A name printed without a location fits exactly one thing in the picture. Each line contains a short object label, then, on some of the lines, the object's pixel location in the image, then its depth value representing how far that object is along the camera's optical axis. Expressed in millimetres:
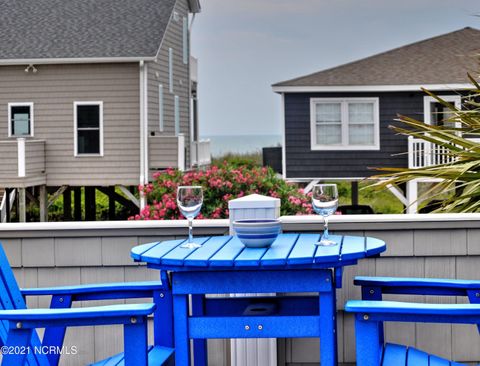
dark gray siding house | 22609
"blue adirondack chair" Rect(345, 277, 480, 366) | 3436
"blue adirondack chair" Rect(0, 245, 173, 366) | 3504
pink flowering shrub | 12164
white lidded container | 4594
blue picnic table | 3639
